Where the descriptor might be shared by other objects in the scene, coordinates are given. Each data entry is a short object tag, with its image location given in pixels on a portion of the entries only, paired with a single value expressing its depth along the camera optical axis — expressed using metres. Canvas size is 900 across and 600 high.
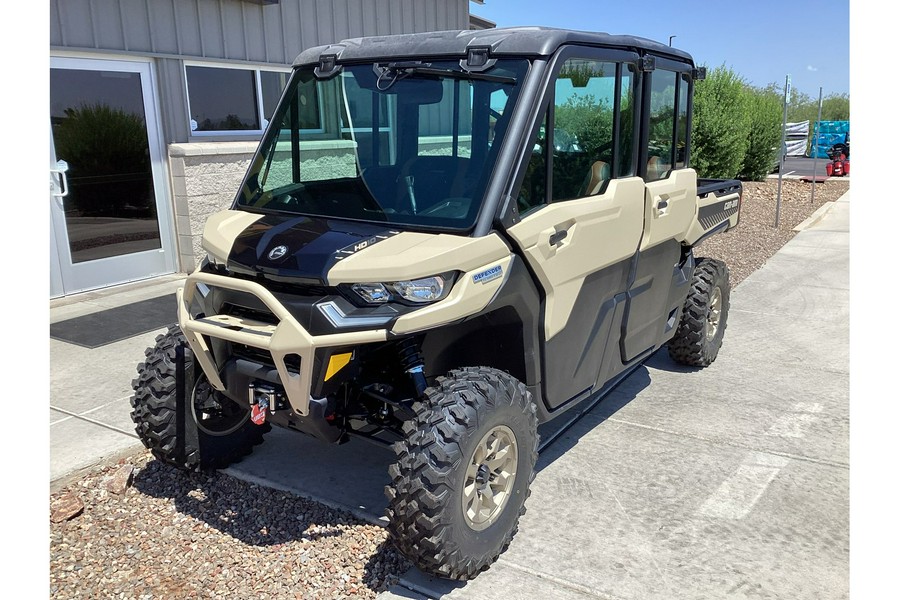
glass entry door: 7.40
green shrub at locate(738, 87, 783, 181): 20.09
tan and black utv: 3.04
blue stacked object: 29.70
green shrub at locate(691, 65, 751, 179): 17.31
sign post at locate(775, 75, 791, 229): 11.49
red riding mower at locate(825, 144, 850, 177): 24.97
